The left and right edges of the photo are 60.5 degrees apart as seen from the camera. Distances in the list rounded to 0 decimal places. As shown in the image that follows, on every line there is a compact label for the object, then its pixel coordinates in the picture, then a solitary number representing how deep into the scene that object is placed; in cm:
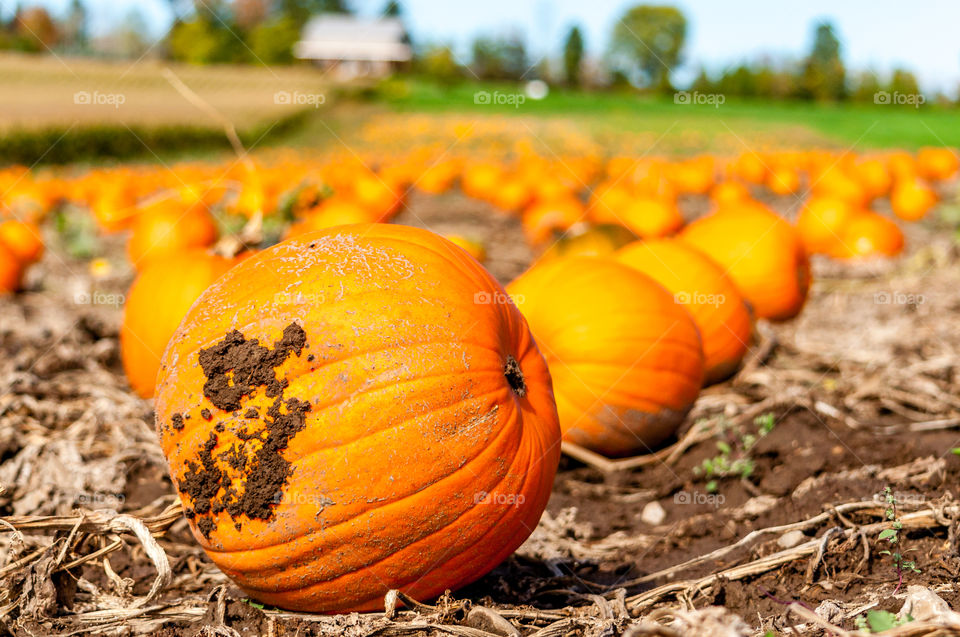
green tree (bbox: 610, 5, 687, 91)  7085
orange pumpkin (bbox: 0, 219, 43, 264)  825
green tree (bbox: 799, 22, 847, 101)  5286
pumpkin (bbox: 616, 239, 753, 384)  466
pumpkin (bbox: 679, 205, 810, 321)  587
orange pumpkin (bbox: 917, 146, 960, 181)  1571
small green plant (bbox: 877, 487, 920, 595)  244
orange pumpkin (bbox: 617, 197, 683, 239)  815
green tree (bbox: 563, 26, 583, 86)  7019
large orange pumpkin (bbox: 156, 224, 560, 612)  218
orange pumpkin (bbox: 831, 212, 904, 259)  863
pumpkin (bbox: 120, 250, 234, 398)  420
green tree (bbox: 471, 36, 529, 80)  6956
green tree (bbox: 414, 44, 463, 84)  6731
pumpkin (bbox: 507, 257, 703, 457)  390
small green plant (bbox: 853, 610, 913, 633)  177
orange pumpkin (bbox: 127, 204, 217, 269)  676
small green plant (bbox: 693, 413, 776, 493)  366
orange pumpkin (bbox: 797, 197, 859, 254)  895
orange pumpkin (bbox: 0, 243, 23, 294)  738
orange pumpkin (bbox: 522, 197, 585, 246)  941
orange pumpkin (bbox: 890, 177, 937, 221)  1196
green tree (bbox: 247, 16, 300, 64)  6781
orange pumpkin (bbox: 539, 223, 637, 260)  567
